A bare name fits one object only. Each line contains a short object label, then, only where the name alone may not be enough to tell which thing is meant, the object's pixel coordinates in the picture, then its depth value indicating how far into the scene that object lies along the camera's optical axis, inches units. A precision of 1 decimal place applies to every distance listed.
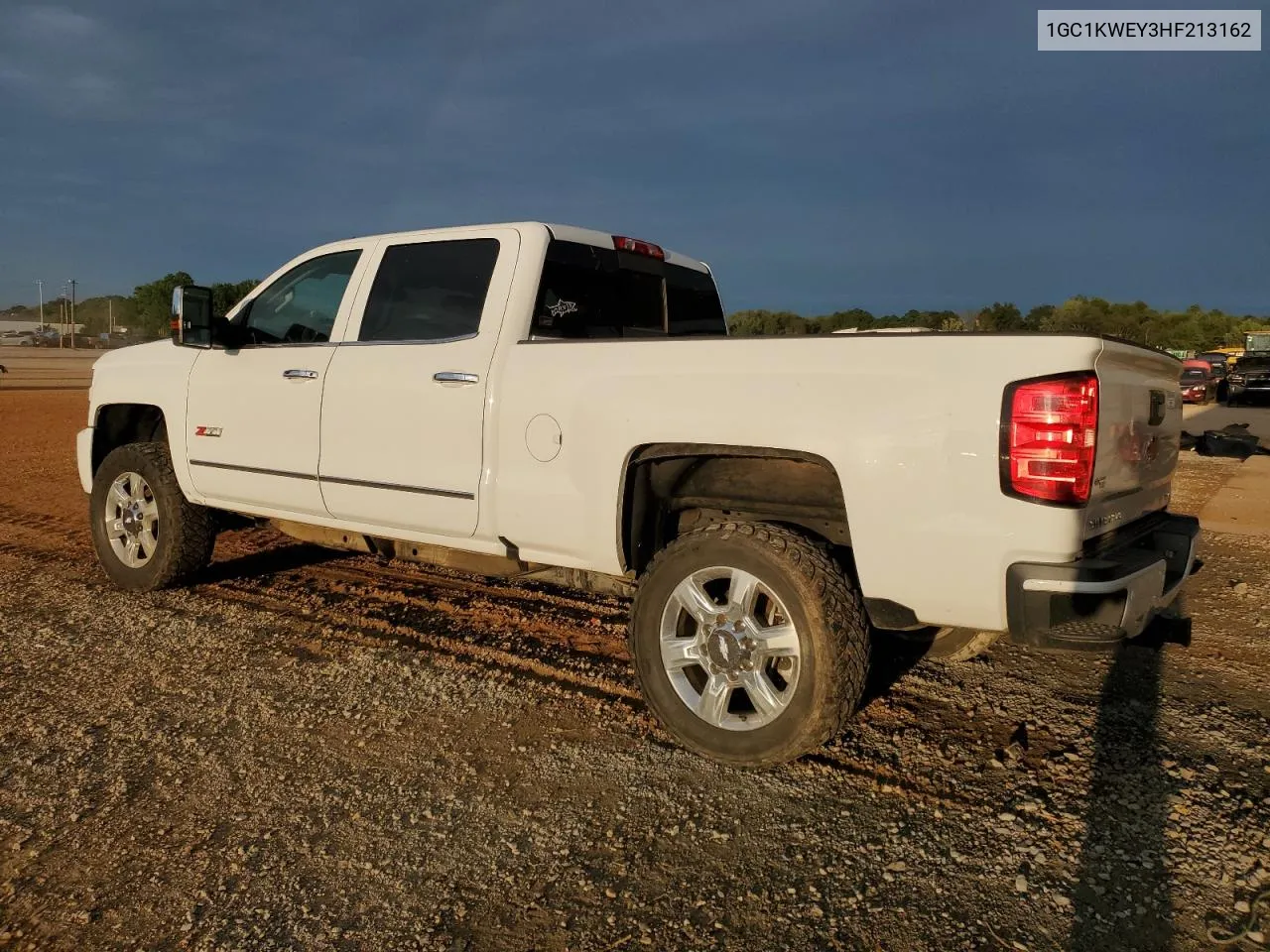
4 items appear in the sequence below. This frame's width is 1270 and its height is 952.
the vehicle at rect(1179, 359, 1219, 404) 1070.4
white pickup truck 111.6
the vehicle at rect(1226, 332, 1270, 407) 1114.7
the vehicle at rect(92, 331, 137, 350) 3238.4
